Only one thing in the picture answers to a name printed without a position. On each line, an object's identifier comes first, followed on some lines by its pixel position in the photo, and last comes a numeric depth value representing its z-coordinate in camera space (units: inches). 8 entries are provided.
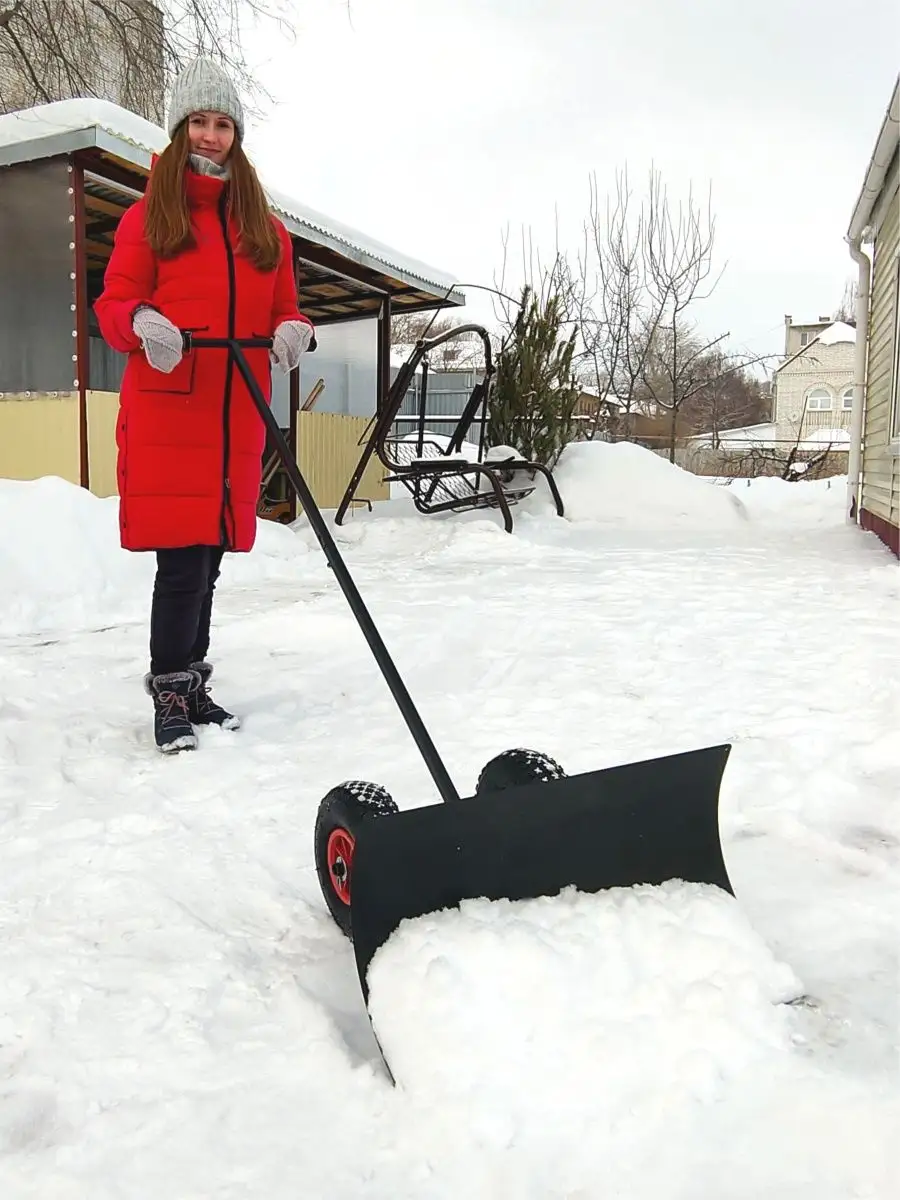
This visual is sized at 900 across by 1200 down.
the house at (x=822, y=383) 1692.9
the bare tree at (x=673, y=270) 639.1
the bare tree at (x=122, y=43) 368.5
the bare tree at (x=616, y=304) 645.9
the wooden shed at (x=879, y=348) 252.2
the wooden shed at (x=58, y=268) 213.2
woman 88.4
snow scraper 49.1
